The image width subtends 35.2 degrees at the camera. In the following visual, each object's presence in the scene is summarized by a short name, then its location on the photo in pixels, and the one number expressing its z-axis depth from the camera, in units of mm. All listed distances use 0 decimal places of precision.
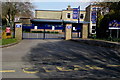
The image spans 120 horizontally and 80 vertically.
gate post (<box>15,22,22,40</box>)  23375
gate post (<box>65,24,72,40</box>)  25234
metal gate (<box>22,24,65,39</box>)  24625
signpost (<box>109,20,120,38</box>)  19781
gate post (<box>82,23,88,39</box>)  25439
